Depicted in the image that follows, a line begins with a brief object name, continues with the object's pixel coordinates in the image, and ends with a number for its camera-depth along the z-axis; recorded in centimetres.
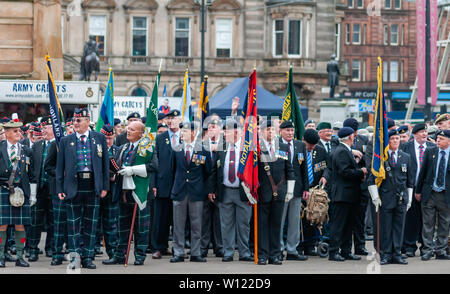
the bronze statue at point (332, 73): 4447
